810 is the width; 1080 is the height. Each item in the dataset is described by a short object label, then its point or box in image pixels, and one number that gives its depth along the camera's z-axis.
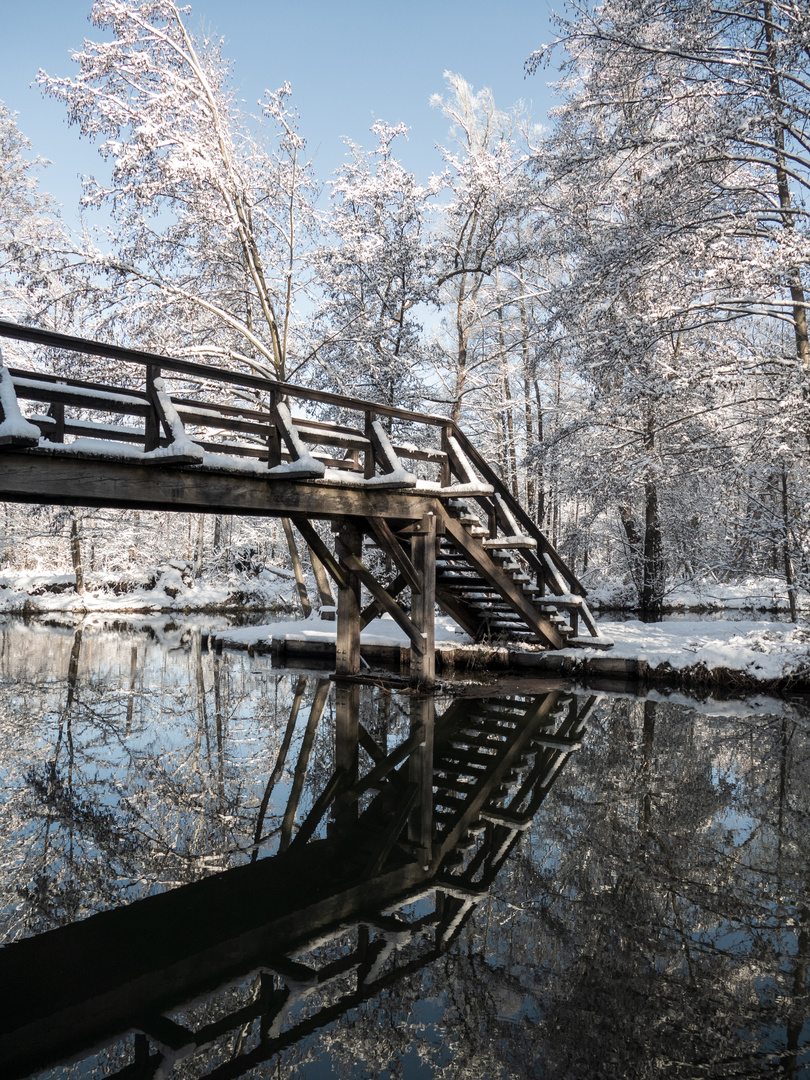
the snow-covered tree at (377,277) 16.09
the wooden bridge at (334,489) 6.09
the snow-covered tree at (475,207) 16.66
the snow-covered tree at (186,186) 14.23
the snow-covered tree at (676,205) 9.96
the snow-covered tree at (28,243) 14.58
